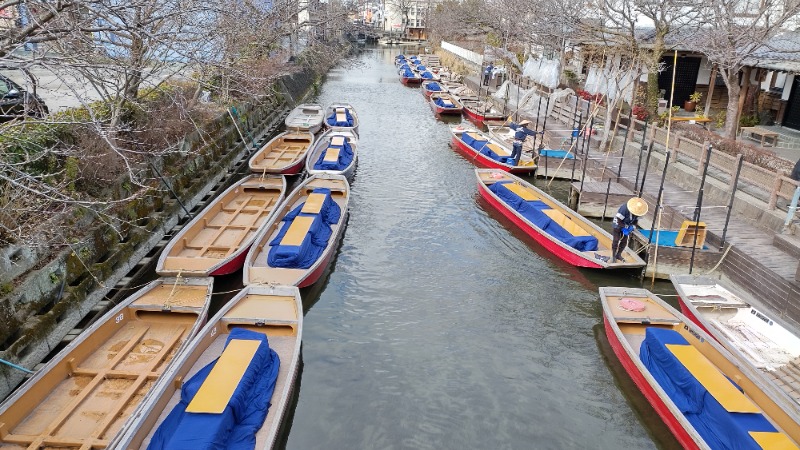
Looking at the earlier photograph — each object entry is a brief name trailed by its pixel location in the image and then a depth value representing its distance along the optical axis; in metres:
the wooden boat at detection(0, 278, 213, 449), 8.85
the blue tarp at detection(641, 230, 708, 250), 15.96
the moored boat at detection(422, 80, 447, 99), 46.96
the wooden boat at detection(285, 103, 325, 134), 30.08
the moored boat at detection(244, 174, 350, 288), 13.83
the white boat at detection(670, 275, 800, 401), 11.10
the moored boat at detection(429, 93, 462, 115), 39.94
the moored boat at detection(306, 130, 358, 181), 22.78
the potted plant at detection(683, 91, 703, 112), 29.31
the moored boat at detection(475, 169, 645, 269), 16.08
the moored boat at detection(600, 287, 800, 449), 9.14
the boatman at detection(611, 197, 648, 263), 14.76
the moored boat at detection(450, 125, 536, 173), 24.89
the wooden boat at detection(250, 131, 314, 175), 22.89
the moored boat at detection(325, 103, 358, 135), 30.98
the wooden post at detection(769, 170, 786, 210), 15.34
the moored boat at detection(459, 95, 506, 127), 36.75
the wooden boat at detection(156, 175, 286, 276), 13.93
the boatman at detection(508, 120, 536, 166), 24.52
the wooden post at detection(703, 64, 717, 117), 26.07
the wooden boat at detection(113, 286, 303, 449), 8.68
